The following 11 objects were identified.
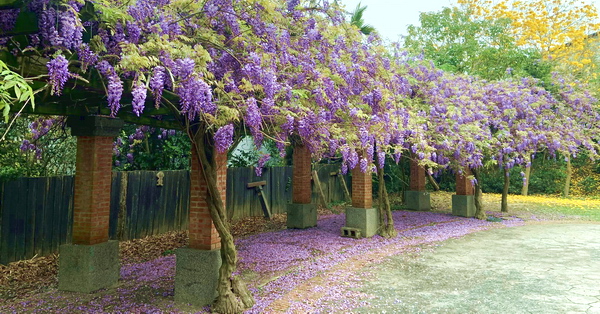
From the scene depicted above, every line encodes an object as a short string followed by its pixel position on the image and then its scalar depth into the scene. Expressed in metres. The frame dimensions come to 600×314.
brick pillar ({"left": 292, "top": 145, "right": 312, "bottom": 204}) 12.77
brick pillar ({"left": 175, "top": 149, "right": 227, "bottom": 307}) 5.93
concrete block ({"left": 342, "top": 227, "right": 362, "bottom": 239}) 11.15
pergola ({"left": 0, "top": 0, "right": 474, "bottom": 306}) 5.92
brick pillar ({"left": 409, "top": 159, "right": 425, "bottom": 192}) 17.60
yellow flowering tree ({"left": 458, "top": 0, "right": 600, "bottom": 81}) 24.14
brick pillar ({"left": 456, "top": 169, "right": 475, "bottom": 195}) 16.14
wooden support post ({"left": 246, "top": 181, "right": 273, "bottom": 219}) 15.54
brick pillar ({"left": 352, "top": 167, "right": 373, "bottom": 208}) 11.25
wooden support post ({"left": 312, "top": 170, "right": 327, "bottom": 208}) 18.34
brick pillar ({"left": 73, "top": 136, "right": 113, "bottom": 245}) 6.81
